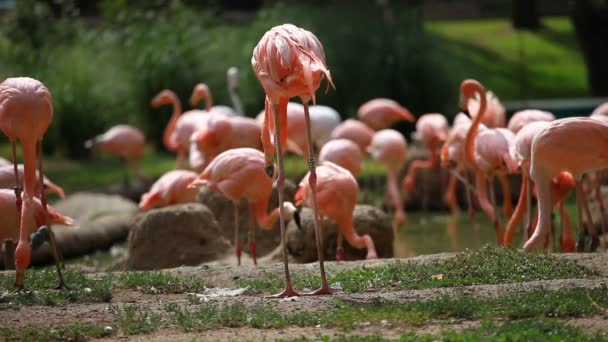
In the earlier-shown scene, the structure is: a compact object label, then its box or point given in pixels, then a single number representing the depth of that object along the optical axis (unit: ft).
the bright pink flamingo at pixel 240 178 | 53.36
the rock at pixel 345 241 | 57.52
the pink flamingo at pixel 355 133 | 79.87
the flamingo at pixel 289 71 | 39.99
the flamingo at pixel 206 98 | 82.17
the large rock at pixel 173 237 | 59.36
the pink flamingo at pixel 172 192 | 64.95
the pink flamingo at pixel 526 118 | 61.52
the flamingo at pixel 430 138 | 81.66
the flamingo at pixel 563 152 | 46.70
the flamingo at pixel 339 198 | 52.70
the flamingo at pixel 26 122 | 41.37
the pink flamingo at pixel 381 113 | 87.76
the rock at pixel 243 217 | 64.13
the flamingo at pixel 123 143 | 93.45
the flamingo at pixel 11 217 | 48.26
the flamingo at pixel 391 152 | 78.23
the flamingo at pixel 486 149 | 57.98
